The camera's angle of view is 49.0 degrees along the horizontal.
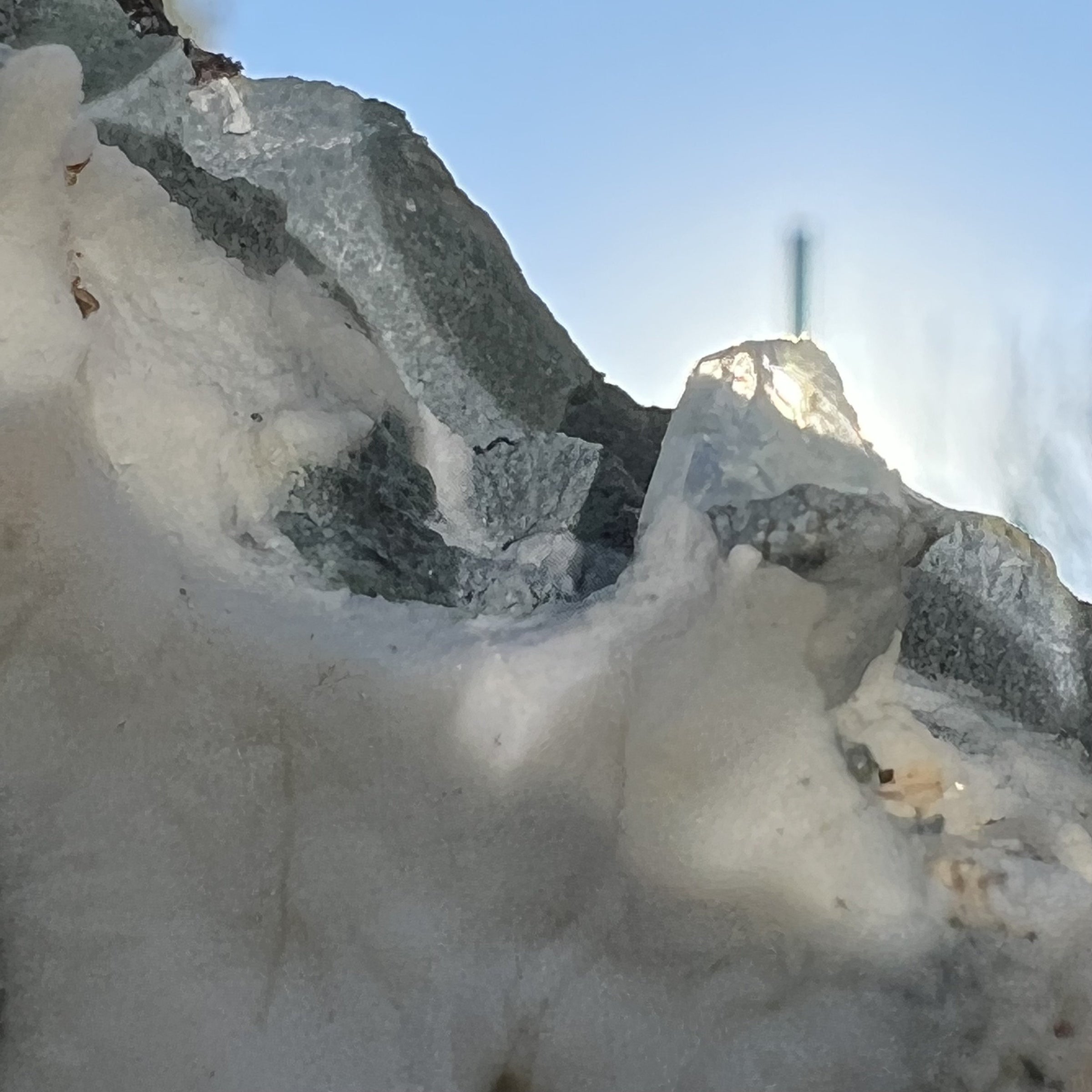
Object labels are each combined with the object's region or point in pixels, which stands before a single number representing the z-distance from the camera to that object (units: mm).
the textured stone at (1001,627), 190
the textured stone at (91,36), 198
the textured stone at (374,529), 165
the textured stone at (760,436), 166
